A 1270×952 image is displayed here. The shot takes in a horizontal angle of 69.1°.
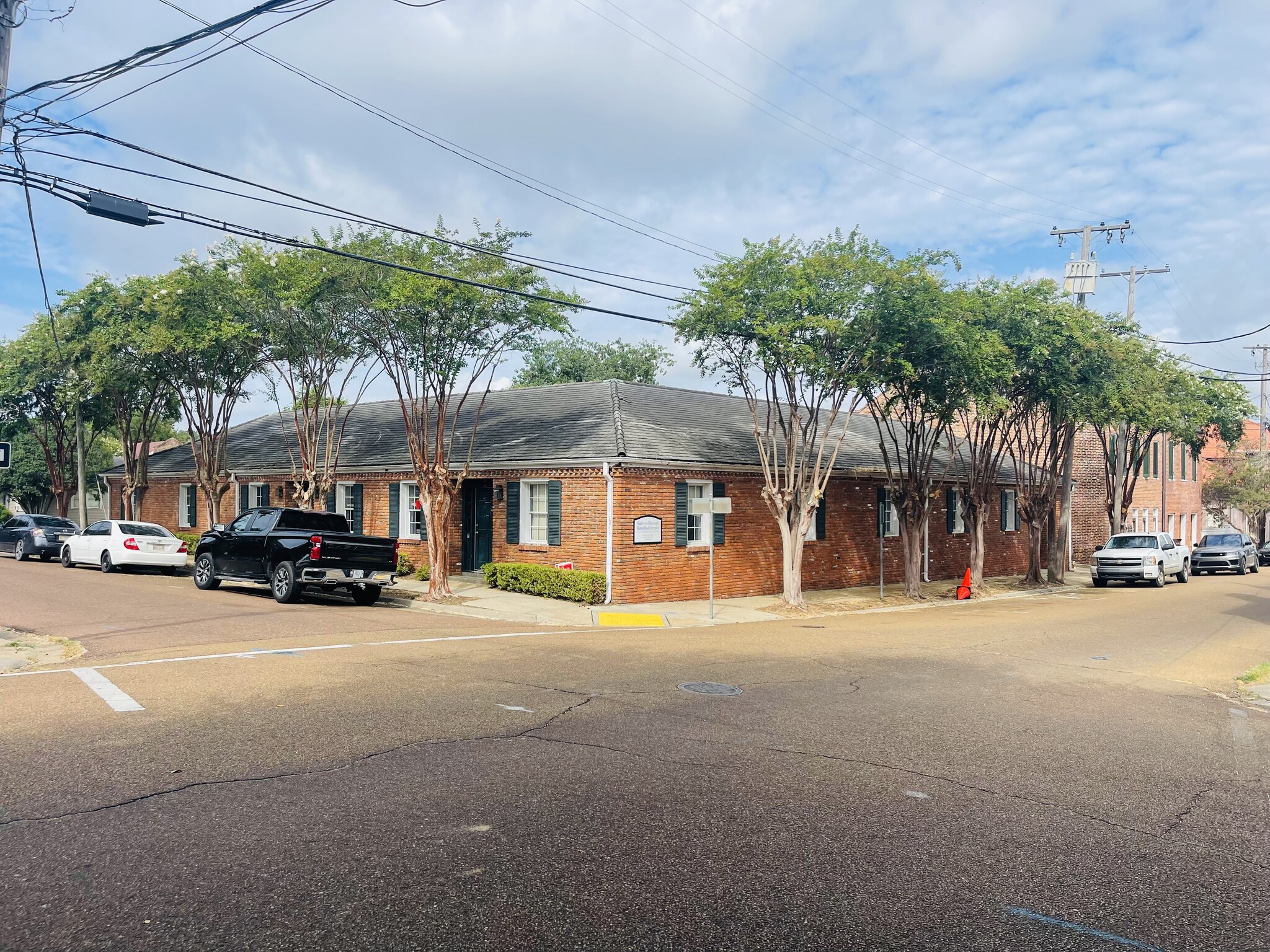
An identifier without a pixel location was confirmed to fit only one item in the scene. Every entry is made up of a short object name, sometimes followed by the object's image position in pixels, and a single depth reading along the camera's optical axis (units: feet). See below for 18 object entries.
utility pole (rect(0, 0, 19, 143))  34.24
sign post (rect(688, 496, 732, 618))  61.00
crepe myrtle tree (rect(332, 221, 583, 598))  61.21
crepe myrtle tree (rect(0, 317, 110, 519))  103.19
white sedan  84.94
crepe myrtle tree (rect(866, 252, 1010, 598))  61.41
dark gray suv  122.93
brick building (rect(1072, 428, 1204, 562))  142.10
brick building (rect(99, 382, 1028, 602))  68.28
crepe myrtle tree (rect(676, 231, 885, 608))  60.64
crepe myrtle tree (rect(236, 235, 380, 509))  67.31
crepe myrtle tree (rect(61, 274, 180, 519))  89.76
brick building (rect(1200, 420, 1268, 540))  185.06
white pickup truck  97.30
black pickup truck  59.77
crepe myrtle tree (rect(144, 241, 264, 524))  79.10
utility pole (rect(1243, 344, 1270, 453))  183.83
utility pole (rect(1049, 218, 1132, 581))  95.04
